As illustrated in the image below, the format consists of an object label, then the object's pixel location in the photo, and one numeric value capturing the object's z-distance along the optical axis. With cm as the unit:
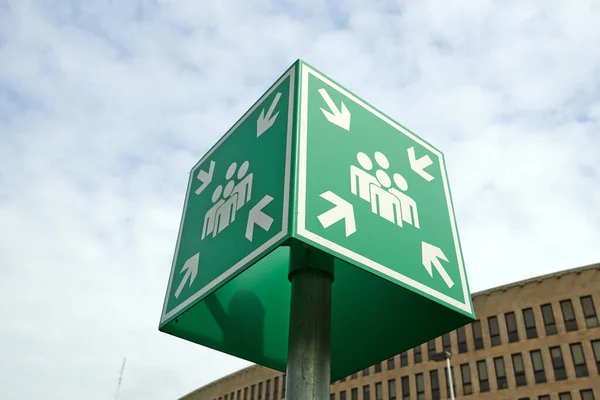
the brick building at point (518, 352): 3959
